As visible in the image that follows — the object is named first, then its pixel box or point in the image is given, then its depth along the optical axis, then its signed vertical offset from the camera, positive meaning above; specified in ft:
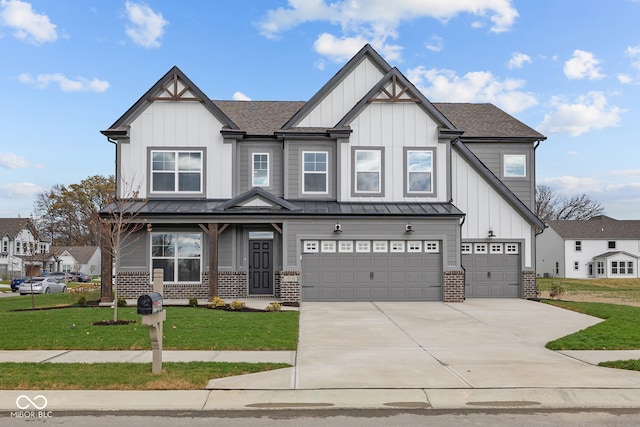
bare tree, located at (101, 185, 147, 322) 60.59 +2.86
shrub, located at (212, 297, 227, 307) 60.39 -6.31
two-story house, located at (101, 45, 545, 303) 67.82 +5.43
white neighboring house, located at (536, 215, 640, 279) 197.57 -1.89
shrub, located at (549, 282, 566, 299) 76.33 -6.37
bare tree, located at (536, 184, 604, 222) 257.75 +16.23
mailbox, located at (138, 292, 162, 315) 27.81 -2.96
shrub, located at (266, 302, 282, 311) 57.47 -6.41
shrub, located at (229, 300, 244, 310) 58.08 -6.35
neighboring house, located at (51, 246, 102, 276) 237.45 -5.81
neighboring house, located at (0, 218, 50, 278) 221.25 +0.23
